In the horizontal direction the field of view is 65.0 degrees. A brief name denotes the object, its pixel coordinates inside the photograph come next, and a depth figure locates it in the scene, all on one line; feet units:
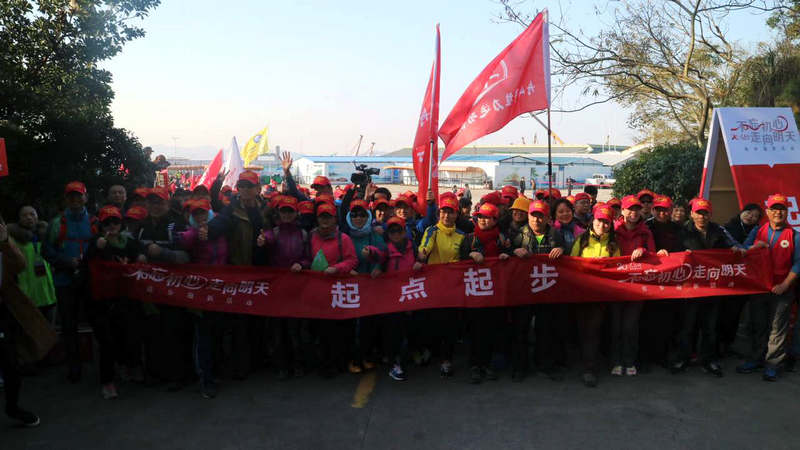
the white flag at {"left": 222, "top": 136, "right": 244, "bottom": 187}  36.88
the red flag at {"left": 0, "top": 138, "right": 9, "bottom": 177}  19.71
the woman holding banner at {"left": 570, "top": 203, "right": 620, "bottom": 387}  18.17
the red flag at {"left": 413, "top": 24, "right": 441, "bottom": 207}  23.90
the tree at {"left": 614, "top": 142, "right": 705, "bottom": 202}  36.78
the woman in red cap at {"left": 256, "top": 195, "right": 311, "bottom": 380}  18.70
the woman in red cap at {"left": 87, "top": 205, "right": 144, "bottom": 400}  17.20
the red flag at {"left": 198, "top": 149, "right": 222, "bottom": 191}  38.37
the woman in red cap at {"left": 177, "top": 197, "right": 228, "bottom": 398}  17.19
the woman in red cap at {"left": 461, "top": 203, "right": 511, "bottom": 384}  18.40
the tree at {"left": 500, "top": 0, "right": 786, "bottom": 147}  44.60
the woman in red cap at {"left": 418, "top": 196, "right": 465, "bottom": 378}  18.89
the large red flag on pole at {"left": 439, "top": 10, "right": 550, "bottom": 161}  22.26
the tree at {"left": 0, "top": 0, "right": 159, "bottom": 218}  26.08
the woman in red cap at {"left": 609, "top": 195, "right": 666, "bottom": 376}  18.67
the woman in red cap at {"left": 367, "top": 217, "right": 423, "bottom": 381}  18.65
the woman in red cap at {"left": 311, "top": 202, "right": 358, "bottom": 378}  18.49
